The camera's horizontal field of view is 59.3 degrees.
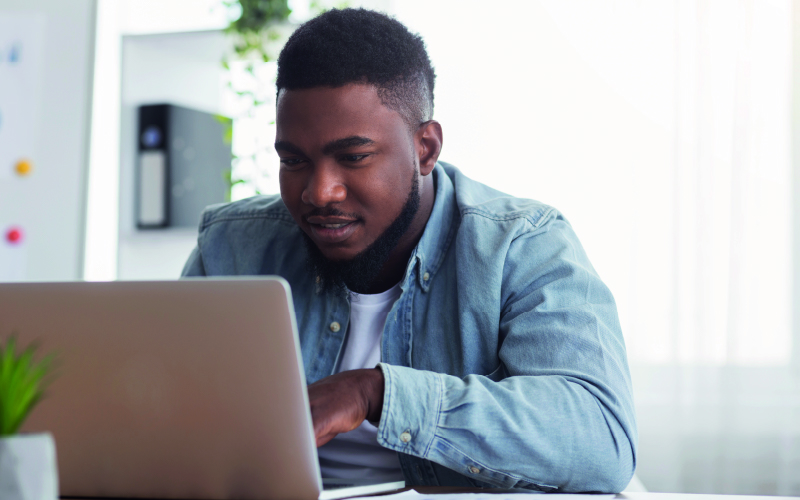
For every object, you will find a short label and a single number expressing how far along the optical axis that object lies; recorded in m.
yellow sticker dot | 2.33
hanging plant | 2.10
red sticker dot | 2.33
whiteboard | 2.34
